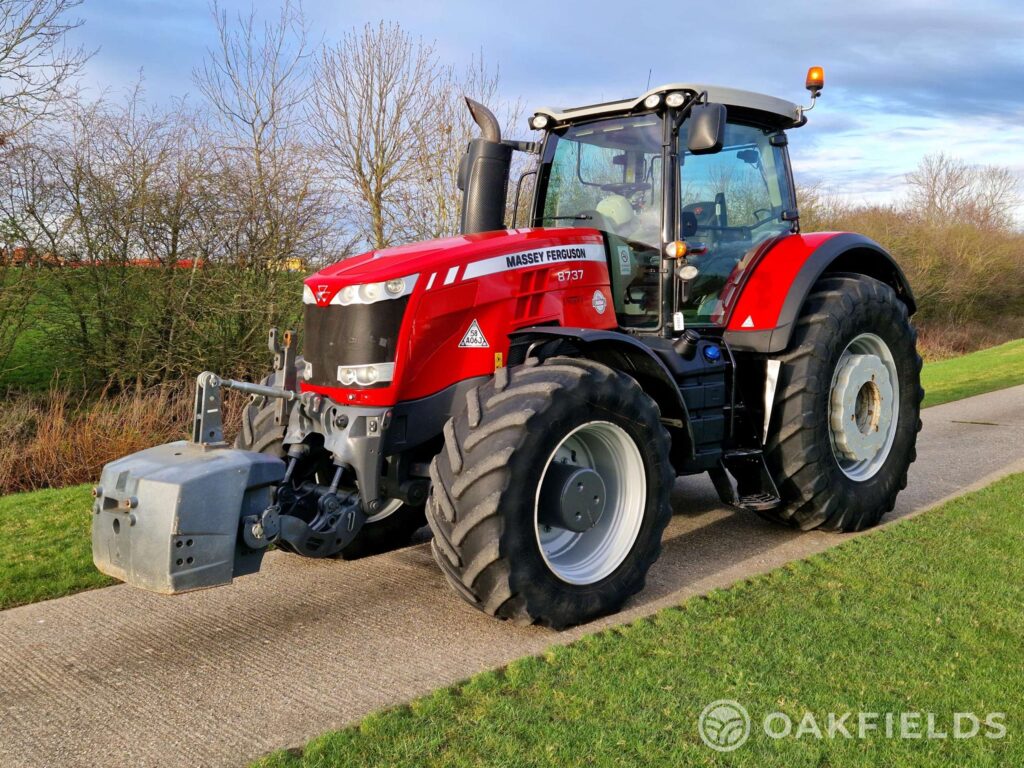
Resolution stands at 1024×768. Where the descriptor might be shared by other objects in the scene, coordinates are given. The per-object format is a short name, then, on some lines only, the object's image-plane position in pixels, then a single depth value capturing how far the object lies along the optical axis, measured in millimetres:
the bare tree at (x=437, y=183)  16109
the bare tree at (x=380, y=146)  15922
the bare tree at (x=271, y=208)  12016
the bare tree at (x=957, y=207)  32406
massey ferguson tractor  3746
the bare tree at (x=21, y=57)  10359
